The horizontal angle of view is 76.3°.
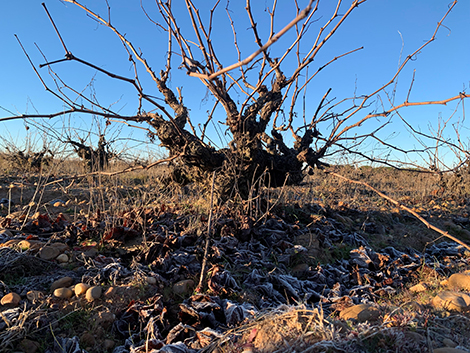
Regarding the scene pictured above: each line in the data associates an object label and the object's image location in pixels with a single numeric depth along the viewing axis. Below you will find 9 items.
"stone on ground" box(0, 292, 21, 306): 2.19
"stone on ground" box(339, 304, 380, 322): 1.97
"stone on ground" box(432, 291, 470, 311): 2.09
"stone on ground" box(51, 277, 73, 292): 2.48
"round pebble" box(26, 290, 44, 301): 2.29
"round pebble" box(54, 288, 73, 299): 2.33
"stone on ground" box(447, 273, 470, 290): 2.58
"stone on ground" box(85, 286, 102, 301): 2.32
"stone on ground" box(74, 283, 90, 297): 2.38
